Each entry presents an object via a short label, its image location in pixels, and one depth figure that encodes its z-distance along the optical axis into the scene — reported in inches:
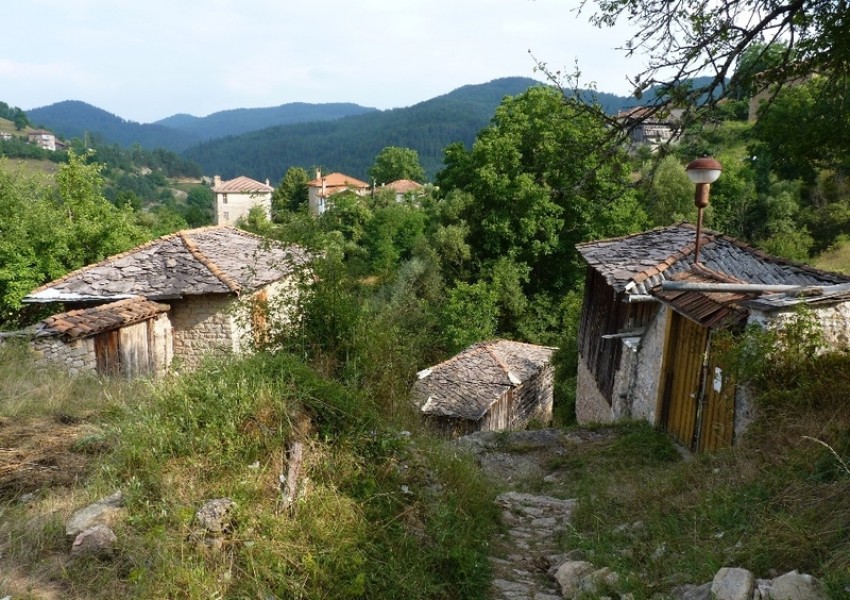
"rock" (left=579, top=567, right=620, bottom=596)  164.2
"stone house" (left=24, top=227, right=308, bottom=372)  519.8
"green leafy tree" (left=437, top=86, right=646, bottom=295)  979.9
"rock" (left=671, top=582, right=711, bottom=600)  144.0
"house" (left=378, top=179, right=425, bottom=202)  2450.4
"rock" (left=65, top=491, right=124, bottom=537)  150.5
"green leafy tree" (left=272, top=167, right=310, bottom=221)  2603.3
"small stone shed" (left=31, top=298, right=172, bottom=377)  423.5
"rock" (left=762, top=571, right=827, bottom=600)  126.1
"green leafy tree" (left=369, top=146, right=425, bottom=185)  2874.0
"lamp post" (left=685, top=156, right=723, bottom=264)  324.8
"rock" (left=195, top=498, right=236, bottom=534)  153.3
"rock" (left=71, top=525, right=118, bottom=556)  144.4
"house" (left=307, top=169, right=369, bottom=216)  2615.7
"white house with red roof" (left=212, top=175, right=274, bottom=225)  3373.5
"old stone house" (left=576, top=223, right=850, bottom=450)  267.3
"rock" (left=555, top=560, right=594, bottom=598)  175.0
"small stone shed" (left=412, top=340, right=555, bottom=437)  732.0
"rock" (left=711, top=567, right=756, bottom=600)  134.3
